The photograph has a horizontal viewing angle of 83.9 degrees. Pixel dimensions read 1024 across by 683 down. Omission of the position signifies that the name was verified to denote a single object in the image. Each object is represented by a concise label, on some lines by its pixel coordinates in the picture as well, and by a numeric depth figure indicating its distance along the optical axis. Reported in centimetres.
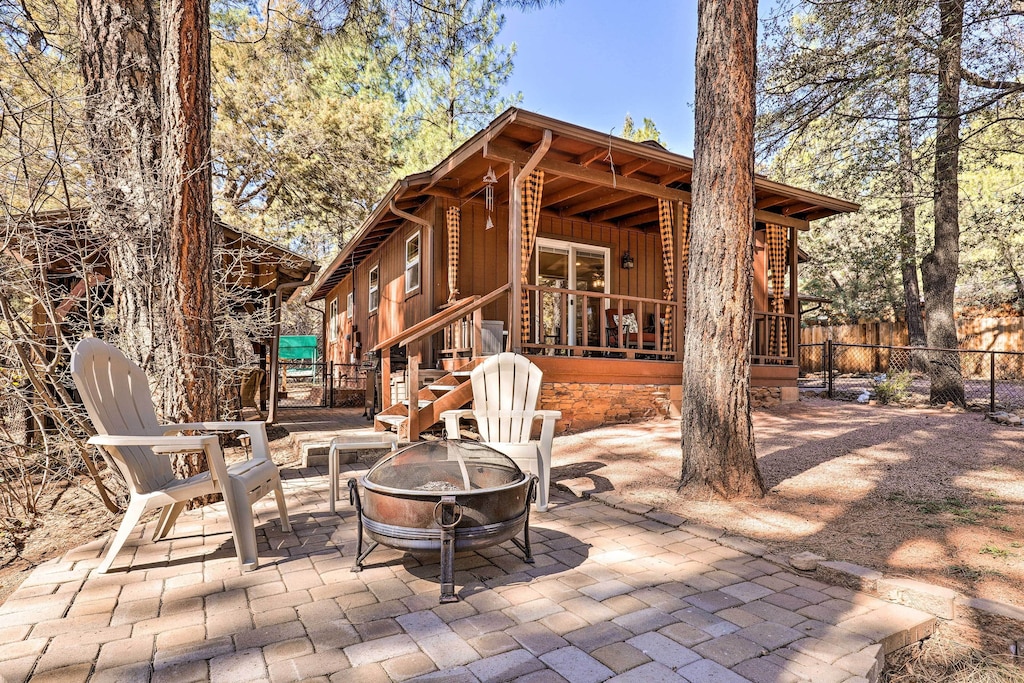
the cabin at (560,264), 660
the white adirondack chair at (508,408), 400
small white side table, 379
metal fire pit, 246
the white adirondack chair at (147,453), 266
